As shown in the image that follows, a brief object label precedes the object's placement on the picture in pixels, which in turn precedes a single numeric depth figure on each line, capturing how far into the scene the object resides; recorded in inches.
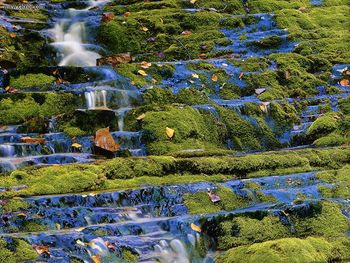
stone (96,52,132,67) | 390.9
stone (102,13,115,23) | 461.9
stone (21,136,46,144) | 273.6
